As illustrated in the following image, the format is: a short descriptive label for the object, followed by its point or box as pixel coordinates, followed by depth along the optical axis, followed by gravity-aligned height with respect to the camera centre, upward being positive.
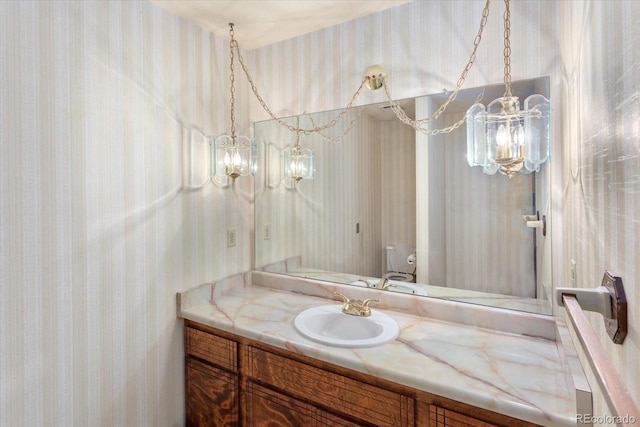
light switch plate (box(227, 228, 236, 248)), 2.10 -0.15
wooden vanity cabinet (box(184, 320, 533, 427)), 1.13 -0.72
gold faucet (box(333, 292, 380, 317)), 1.64 -0.48
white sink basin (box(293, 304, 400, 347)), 1.52 -0.53
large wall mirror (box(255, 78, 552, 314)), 1.47 +0.00
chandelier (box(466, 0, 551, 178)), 1.29 +0.31
